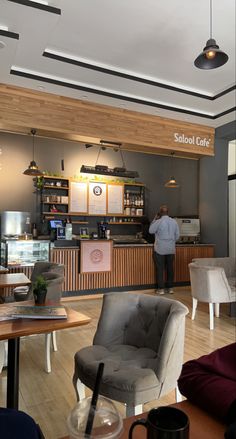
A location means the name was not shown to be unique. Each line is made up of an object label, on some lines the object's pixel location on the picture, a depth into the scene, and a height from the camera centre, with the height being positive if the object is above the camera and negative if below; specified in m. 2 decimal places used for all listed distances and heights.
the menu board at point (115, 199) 8.48 +0.83
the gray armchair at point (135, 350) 1.90 -0.87
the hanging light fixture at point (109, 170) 6.31 +1.22
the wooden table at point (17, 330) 1.85 -0.60
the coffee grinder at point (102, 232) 7.27 -0.06
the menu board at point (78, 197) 8.00 +0.82
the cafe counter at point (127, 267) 6.14 -0.79
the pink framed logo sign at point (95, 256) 6.19 -0.53
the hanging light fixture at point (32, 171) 6.00 +1.09
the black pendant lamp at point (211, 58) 3.09 +1.70
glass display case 5.62 -0.42
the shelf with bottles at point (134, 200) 8.76 +0.83
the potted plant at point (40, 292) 2.42 -0.48
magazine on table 2.08 -0.57
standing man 6.77 -0.33
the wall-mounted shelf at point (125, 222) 8.52 +0.20
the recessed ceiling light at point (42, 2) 3.30 +2.37
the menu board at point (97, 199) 8.24 +0.80
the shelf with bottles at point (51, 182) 7.64 +1.15
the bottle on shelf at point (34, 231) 7.31 -0.04
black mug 0.73 -0.48
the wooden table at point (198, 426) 0.91 -0.60
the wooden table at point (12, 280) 3.50 -0.60
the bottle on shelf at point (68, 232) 6.68 -0.06
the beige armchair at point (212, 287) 4.64 -0.84
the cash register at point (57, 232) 6.55 -0.06
